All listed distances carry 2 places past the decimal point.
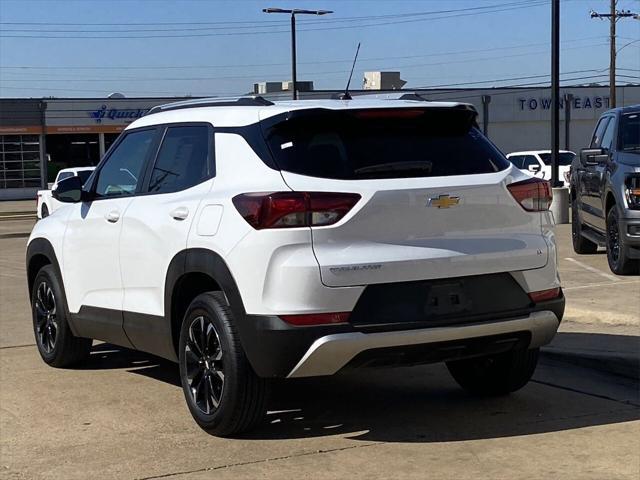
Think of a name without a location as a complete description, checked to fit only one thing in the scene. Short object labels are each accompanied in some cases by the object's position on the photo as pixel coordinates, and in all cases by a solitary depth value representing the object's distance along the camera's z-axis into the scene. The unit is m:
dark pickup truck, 10.59
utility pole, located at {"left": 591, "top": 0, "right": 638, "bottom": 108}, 44.53
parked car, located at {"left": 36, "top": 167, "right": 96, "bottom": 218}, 21.49
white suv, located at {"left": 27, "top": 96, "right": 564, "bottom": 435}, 4.79
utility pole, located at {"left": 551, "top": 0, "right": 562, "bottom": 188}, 19.95
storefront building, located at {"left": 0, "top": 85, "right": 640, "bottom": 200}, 52.31
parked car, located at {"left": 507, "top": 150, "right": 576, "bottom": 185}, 30.67
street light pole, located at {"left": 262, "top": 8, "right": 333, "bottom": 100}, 35.12
